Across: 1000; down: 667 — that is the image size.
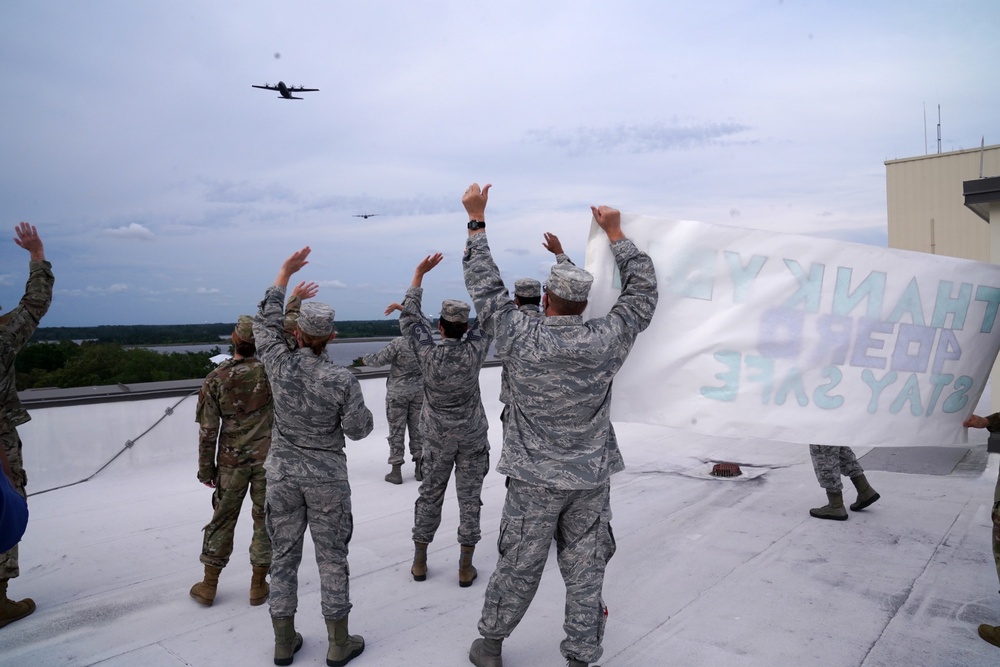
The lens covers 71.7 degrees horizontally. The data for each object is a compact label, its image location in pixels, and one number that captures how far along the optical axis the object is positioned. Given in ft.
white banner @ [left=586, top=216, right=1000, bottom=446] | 12.92
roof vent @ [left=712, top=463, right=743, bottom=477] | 23.94
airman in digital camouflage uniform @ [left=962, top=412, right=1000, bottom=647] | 11.59
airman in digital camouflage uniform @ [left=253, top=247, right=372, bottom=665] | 11.51
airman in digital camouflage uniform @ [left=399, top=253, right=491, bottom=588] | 14.62
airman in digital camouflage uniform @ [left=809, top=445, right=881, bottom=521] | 18.26
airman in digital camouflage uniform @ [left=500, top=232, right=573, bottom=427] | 15.04
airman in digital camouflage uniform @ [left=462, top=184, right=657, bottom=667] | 10.23
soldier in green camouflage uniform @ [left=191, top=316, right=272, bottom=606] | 14.12
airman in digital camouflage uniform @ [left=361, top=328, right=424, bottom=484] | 23.98
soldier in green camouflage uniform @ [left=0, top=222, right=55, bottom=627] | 13.30
